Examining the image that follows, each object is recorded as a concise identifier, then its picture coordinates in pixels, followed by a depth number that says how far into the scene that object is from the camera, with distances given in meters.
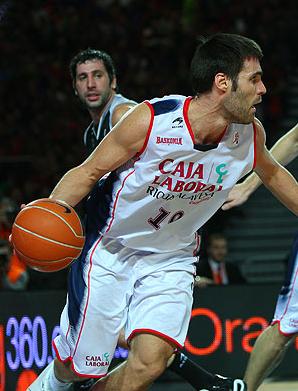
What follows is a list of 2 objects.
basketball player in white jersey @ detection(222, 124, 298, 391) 11.40
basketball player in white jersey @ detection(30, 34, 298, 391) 9.20
